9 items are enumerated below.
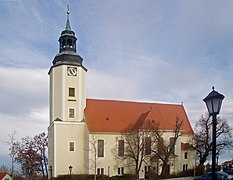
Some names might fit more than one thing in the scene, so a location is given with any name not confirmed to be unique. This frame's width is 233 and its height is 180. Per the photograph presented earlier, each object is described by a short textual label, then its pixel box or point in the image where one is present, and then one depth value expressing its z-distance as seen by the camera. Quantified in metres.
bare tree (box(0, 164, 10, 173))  49.75
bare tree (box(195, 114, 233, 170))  45.94
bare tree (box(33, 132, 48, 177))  54.84
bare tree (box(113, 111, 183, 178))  42.81
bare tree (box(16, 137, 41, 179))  53.53
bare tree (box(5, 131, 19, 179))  37.67
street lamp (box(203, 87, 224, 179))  8.46
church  44.78
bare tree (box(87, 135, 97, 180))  44.94
